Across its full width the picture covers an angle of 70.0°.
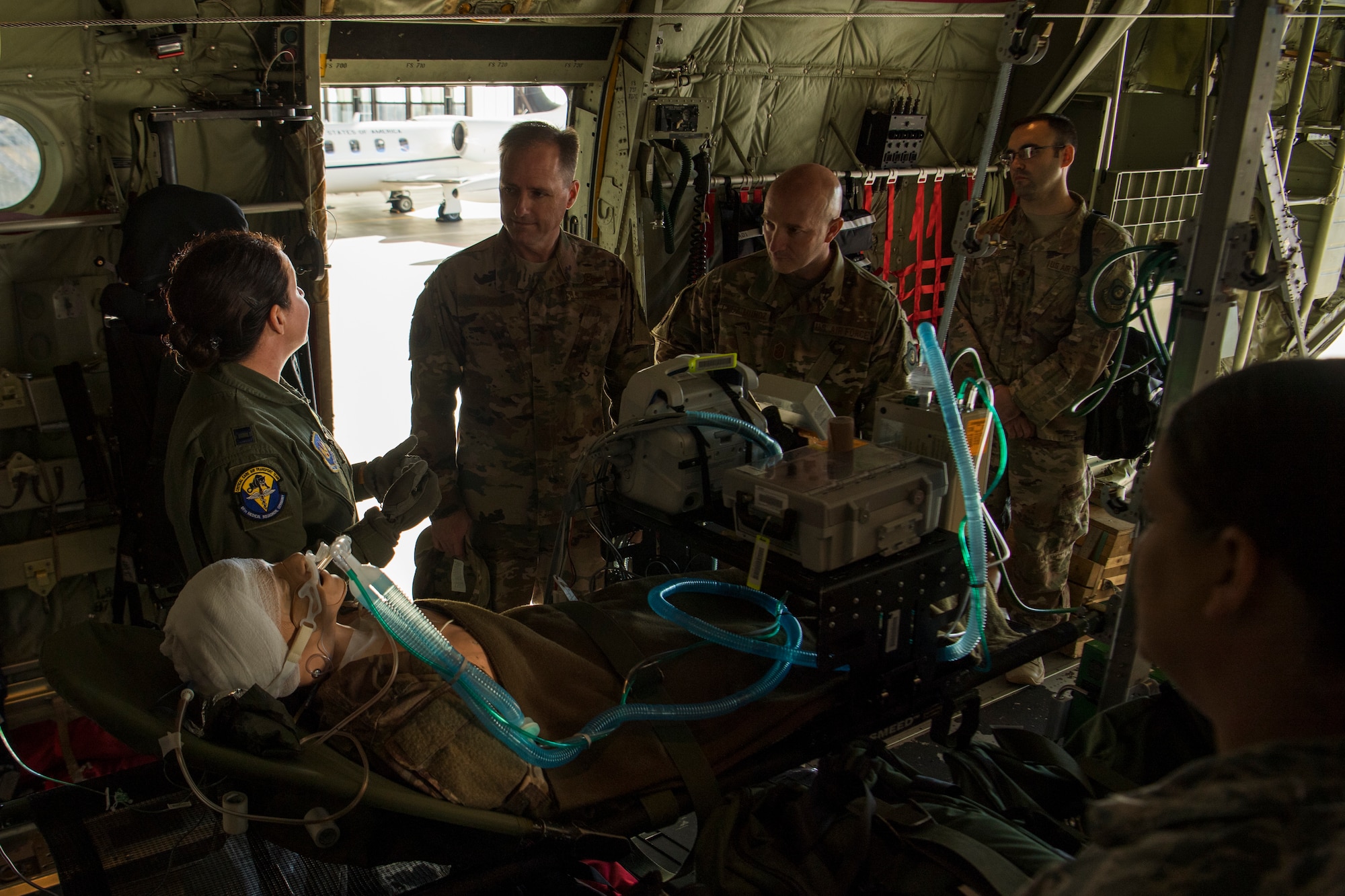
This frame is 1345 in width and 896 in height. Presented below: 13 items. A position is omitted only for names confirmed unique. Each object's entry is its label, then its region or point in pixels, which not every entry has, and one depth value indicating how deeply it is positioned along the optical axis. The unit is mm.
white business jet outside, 11922
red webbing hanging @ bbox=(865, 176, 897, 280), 5758
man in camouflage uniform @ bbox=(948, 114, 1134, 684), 3795
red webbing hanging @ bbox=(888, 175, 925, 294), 5988
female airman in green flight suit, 2188
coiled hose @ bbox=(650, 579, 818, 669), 2004
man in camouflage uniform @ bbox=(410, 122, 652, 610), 3115
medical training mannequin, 1808
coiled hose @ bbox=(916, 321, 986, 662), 2066
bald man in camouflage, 3074
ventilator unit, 2182
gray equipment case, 1872
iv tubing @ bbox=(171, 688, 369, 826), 1571
